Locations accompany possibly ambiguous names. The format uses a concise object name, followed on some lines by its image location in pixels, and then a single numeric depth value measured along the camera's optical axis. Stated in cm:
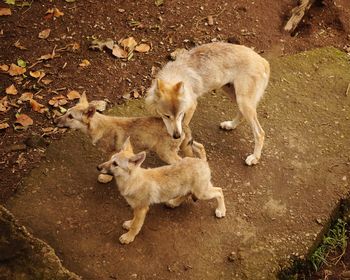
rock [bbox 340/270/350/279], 1164
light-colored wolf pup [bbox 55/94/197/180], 1187
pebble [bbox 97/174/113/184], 1251
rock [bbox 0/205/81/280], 937
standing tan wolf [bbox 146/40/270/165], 1277
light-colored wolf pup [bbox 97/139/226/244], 1042
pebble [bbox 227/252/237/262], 1116
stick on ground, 1748
